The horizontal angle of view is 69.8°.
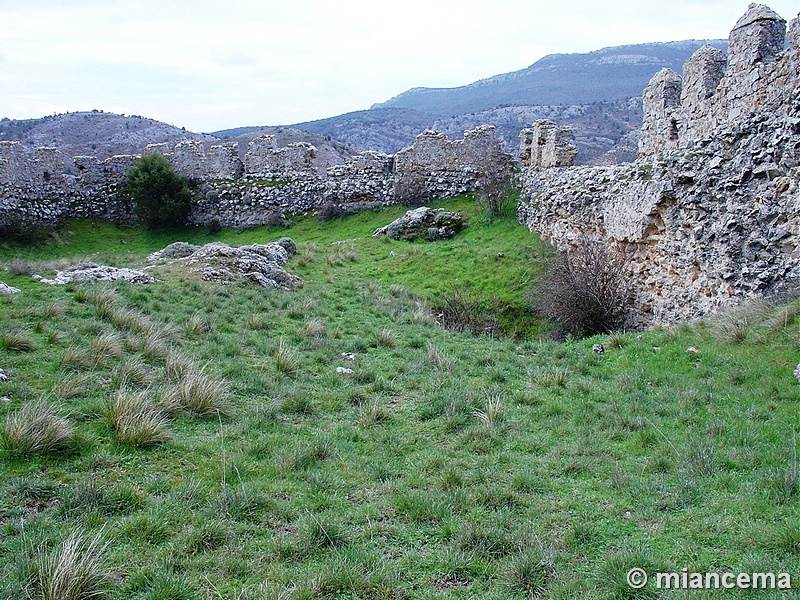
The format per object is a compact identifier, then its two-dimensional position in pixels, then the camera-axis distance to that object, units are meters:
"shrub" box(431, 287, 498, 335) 13.00
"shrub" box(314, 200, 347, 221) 25.22
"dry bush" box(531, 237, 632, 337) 11.87
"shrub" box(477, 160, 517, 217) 21.20
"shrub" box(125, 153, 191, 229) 24.83
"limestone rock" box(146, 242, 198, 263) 17.25
